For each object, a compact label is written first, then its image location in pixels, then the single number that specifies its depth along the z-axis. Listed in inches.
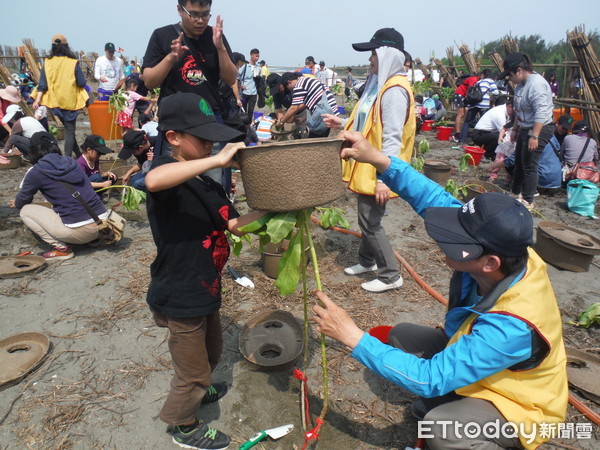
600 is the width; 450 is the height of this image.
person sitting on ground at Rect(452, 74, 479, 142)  410.6
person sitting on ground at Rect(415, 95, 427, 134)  443.5
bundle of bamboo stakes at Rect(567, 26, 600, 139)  309.4
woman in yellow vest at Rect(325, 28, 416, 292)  114.2
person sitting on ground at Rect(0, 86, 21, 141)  275.8
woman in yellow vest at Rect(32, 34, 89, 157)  235.8
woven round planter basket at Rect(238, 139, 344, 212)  58.4
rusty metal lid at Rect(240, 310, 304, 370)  100.2
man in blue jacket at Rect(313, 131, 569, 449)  57.9
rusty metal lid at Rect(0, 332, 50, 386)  98.0
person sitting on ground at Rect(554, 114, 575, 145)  260.5
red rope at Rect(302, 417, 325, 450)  74.9
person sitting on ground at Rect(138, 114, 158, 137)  233.1
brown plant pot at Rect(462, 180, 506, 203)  215.6
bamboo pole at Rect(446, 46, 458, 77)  610.9
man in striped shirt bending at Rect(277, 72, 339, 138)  229.0
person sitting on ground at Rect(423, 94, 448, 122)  471.2
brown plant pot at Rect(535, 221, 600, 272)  154.8
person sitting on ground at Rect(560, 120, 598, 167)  243.9
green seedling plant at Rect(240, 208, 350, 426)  64.9
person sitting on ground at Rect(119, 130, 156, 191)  206.2
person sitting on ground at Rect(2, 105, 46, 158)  261.7
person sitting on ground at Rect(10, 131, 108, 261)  149.9
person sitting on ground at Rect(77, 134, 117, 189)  190.5
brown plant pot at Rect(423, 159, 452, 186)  257.4
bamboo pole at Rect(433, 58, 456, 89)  587.2
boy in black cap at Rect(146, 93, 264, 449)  63.4
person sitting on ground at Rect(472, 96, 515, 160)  316.5
